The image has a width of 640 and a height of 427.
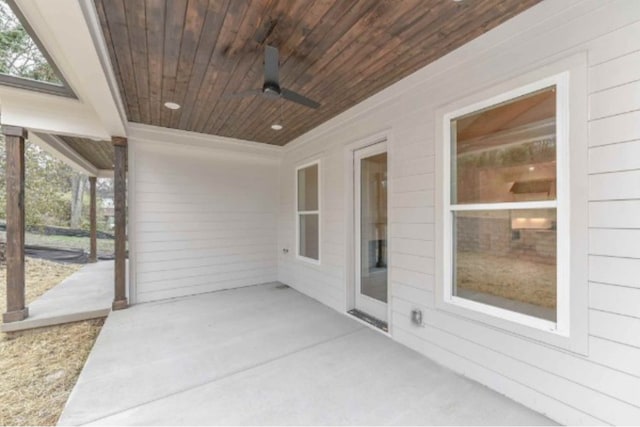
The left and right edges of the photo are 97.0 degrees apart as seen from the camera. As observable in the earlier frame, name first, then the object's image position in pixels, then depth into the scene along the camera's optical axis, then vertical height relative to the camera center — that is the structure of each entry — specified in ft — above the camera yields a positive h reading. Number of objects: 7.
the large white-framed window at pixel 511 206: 6.11 +0.20
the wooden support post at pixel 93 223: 23.52 -0.64
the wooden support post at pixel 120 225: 13.19 -0.48
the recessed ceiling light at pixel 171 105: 11.54 +4.57
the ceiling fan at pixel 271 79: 7.23 +3.56
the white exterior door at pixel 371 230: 11.40 -0.63
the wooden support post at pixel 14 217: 11.11 -0.06
